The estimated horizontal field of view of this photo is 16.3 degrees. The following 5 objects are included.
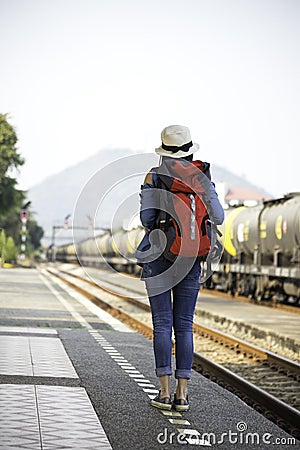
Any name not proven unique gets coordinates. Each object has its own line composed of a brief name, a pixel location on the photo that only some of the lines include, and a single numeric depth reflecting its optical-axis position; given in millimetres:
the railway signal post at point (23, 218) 85162
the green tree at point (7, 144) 75412
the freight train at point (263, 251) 28781
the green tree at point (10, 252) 88425
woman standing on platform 8602
